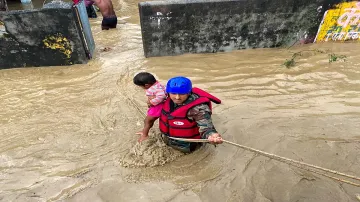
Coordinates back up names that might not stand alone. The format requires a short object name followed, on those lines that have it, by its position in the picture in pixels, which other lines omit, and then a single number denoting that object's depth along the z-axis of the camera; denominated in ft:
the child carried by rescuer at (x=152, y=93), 9.51
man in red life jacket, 8.34
